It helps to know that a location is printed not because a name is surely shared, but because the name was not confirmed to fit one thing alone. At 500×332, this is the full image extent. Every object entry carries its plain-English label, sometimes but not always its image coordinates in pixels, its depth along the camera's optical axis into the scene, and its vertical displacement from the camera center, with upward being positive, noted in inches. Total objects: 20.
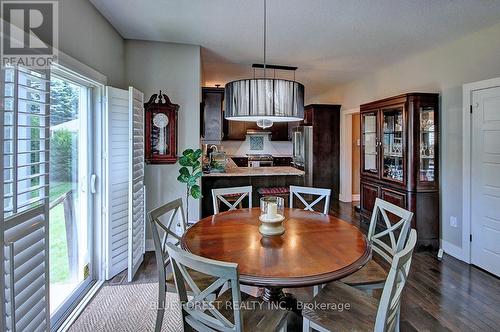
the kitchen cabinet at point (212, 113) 166.6 +29.0
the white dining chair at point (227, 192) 113.6 -11.6
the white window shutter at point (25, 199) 57.2 -7.9
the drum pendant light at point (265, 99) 75.1 +16.9
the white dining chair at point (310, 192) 115.9 -12.1
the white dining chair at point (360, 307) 52.2 -31.9
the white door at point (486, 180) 121.7 -7.1
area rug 87.2 -48.5
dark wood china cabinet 150.2 +0.8
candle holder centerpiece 77.2 -15.0
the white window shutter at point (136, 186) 113.8 -9.7
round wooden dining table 56.9 -20.4
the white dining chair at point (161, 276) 73.9 -30.5
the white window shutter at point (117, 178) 112.8 -6.3
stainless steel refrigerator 258.2 +11.4
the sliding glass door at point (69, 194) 90.4 -10.9
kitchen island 167.9 -10.0
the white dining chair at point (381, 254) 76.4 -27.4
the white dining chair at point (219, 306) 48.6 -30.4
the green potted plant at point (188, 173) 132.0 -3.7
